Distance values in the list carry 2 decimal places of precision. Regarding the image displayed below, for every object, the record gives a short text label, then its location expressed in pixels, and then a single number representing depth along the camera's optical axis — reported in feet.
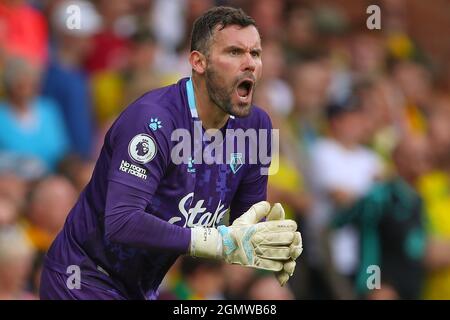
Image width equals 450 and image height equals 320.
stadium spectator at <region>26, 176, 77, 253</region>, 53.36
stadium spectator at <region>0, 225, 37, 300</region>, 48.06
